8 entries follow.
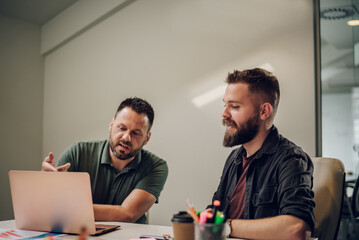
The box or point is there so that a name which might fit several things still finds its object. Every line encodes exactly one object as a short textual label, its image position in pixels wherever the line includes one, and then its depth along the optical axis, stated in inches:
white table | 54.3
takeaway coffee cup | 47.5
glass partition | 99.7
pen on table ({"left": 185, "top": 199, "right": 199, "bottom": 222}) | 42.8
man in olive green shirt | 83.4
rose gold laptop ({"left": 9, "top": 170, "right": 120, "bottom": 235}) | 52.3
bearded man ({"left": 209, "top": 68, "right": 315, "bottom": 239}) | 55.1
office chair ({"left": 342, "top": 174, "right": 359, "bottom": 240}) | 97.9
